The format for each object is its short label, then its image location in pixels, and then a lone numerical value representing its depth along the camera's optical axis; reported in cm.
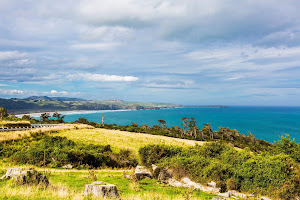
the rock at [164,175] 1515
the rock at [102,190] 894
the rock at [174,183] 1393
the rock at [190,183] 1333
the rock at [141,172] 1514
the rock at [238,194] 1189
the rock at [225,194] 1161
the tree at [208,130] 7920
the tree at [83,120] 6693
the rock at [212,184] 1330
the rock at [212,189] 1272
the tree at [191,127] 8299
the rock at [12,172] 1112
